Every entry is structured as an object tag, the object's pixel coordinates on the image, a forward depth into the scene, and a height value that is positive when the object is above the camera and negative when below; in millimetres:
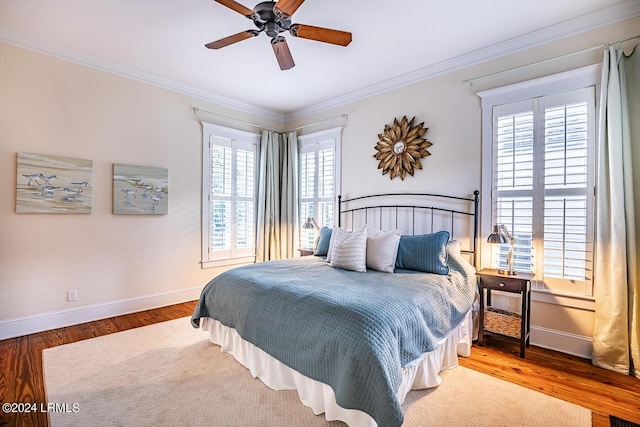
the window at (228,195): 4414 +234
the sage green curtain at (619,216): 2391 +1
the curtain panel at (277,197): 4957 +232
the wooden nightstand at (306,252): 4372 -559
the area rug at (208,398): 1840 -1219
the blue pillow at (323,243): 3653 -359
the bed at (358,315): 1640 -672
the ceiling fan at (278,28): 2104 +1350
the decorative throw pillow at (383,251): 2922 -361
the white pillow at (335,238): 3205 -268
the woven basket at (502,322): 2750 -962
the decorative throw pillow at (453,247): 2954 -316
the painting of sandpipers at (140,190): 3604 +241
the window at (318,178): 4605 +514
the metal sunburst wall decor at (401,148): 3648 +790
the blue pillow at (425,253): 2803 -369
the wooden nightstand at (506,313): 2650 -887
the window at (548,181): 2654 +304
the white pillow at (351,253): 2953 -387
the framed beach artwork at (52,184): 3000 +248
